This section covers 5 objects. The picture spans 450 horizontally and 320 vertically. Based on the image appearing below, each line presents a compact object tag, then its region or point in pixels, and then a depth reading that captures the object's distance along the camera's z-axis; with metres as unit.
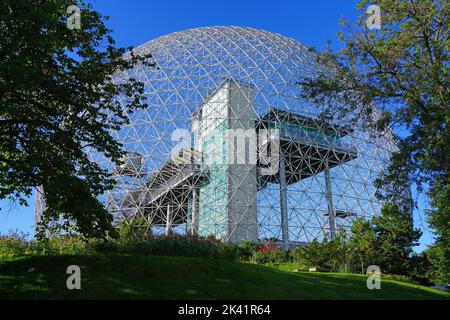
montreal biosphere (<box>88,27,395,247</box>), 30.38
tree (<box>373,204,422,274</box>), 19.95
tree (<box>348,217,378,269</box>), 19.11
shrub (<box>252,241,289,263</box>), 19.30
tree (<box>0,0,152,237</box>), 9.91
